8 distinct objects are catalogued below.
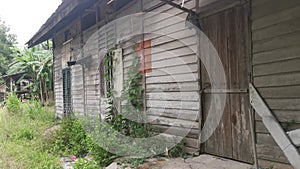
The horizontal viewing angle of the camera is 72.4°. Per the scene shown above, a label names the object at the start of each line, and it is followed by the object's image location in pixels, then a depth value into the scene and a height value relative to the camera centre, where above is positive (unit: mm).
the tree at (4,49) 18181 +3550
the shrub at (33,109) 7860 -884
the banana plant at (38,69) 10698 +1027
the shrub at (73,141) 3908 -1215
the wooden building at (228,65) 2113 +259
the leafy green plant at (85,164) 3213 -1237
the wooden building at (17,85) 12877 +188
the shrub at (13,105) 8730 -750
